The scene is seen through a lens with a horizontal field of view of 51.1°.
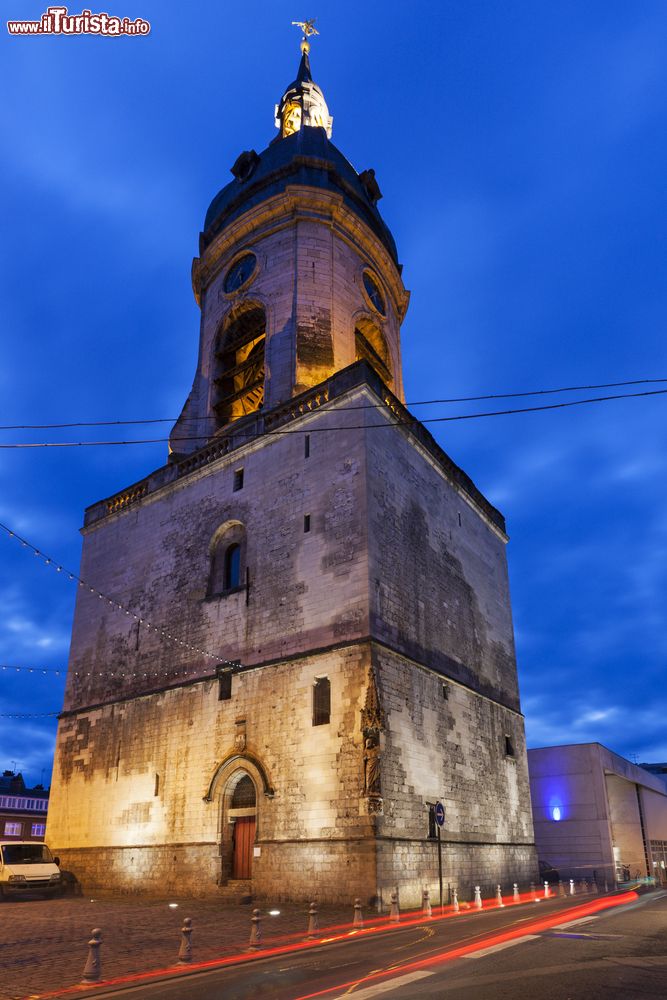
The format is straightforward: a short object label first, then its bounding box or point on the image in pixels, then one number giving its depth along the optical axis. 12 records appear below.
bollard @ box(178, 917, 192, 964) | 8.85
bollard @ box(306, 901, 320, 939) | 10.94
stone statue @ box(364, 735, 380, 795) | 15.56
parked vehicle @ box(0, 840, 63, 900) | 19.27
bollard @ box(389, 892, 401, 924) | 13.38
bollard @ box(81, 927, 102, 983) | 7.80
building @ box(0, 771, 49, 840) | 43.49
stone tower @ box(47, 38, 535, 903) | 16.92
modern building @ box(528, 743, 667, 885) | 27.58
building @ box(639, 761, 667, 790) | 65.14
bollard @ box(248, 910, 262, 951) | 9.88
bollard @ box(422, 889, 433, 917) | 14.33
